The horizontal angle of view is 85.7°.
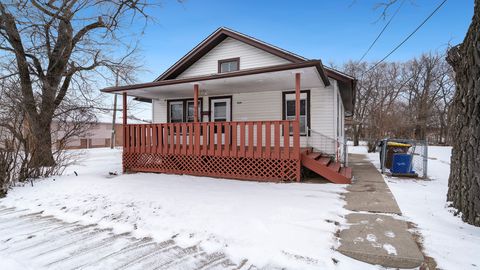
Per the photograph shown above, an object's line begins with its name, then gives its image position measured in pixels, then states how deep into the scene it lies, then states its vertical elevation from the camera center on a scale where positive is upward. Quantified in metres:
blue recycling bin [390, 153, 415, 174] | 7.90 -0.83
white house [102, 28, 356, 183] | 7.11 +1.00
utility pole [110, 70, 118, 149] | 22.81 +0.22
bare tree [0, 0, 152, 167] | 7.88 +3.75
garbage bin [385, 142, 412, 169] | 8.74 -0.44
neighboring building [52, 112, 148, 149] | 29.92 -0.09
